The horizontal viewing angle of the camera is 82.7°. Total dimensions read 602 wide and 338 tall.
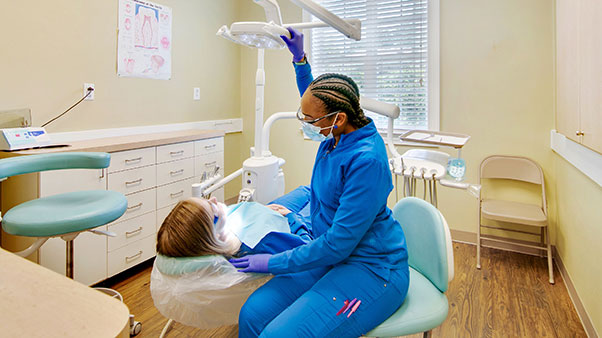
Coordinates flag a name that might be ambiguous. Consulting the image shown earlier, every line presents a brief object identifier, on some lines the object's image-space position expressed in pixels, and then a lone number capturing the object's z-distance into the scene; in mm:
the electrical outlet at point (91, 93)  2199
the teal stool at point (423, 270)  979
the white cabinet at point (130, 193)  1790
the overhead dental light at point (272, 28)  1309
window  2834
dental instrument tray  1745
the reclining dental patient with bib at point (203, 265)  1117
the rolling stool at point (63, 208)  1263
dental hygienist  943
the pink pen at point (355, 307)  935
